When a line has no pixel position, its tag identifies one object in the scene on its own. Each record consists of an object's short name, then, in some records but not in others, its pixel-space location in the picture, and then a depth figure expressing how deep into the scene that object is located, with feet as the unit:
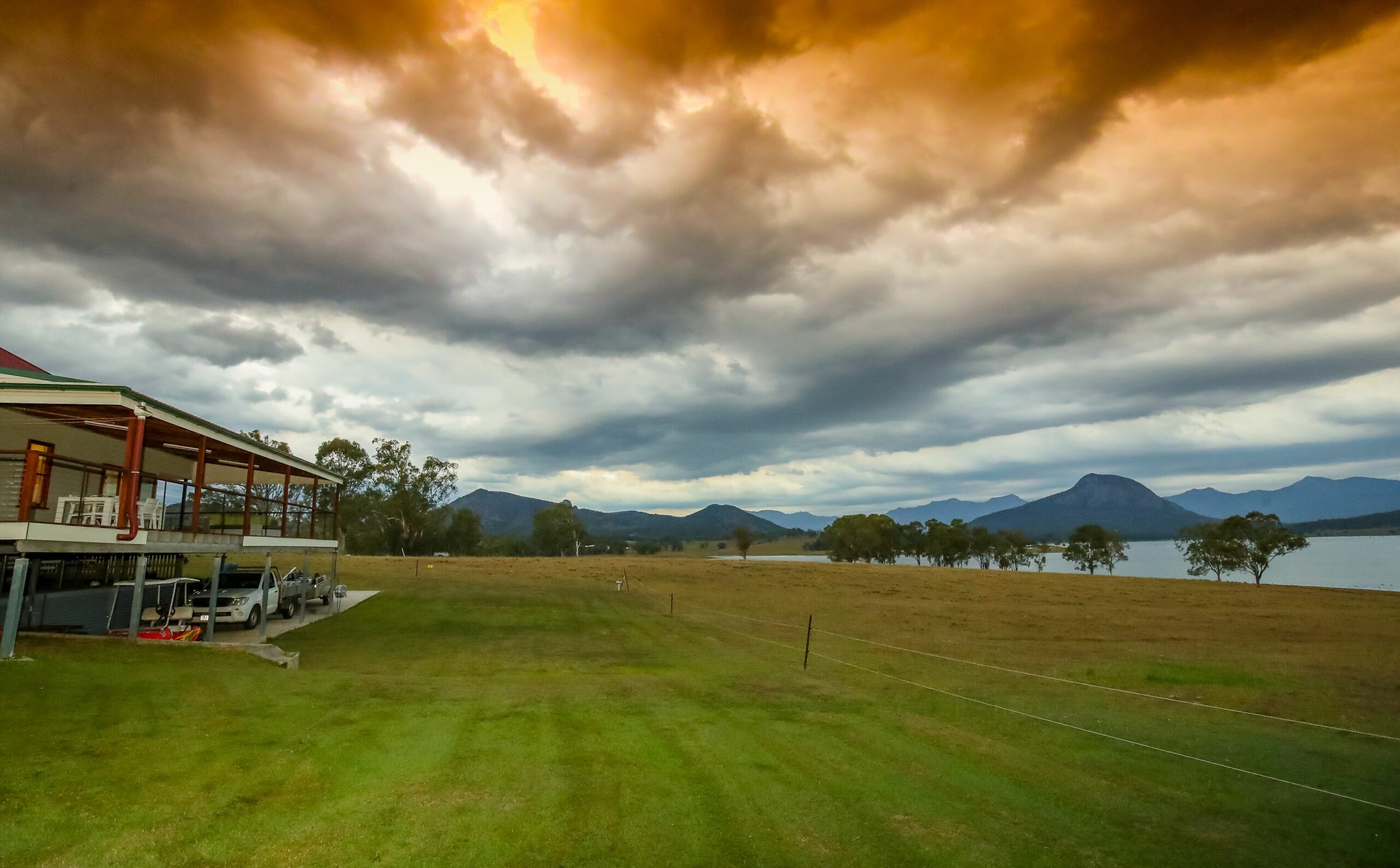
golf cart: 60.23
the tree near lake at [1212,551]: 301.63
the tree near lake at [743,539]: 521.24
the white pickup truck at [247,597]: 71.61
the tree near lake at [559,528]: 474.90
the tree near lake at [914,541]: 456.04
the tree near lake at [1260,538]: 286.05
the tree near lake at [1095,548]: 368.89
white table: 54.03
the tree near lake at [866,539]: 445.37
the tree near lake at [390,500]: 310.24
